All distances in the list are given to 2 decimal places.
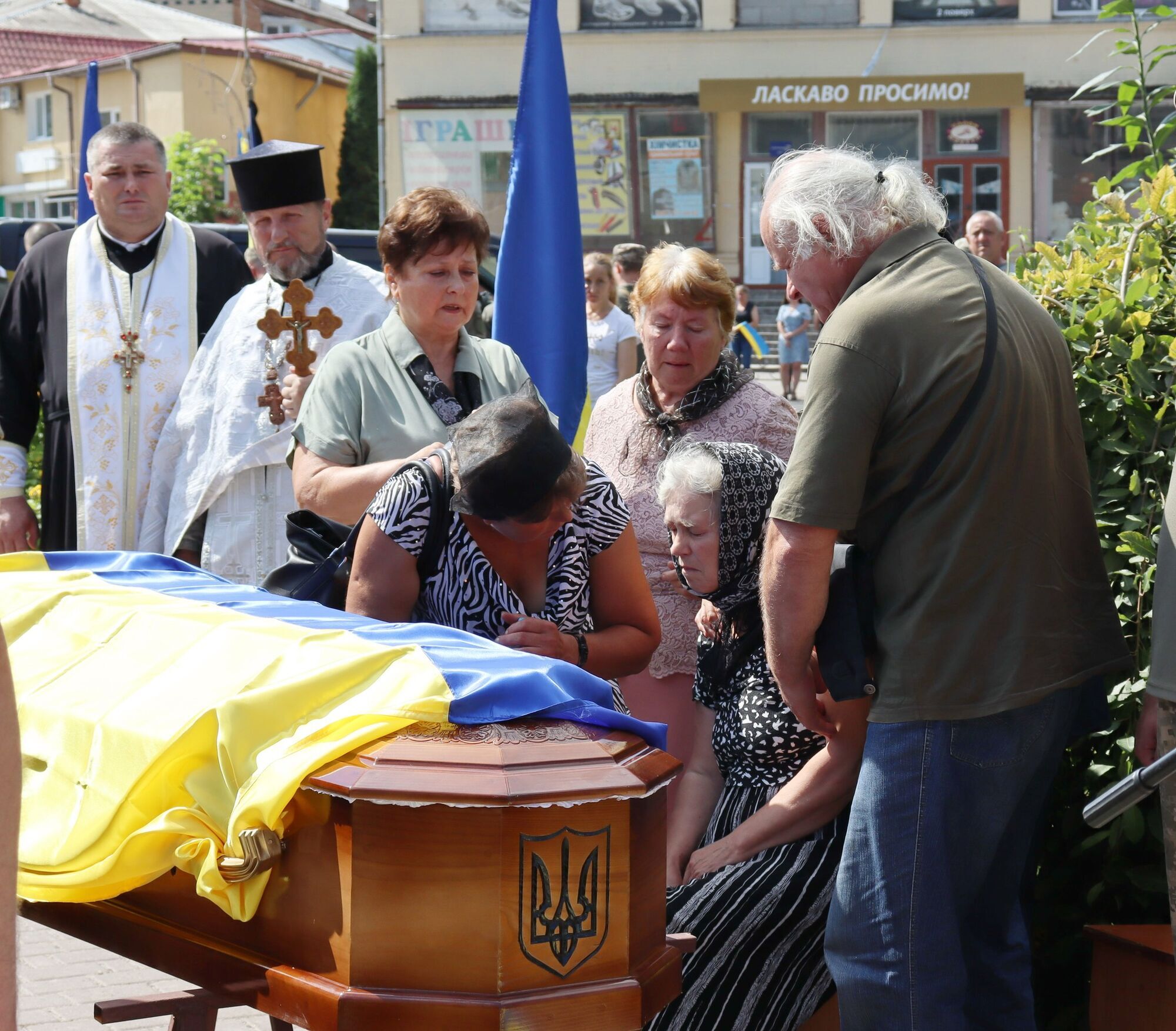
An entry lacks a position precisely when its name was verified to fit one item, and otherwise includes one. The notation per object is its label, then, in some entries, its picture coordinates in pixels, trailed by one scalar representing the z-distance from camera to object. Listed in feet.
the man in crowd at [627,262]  28.14
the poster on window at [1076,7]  78.79
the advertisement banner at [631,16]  80.02
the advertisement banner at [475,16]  80.64
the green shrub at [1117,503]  9.95
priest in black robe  15.19
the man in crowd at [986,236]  24.86
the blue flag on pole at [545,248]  14.67
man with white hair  8.02
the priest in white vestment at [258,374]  13.84
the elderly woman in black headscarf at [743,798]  8.81
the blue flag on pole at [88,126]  23.38
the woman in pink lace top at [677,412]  12.09
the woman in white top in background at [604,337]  27.20
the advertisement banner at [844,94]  78.79
